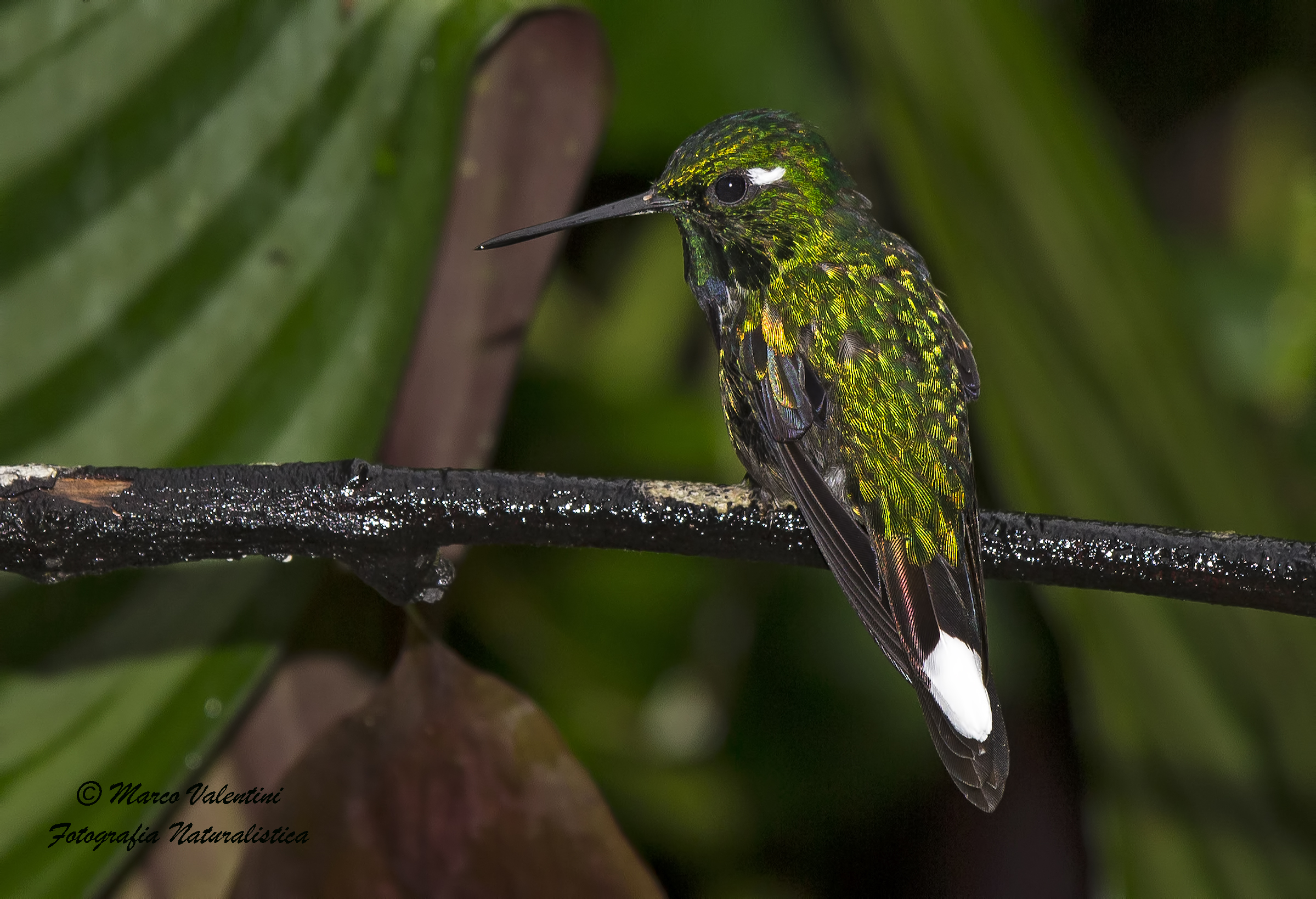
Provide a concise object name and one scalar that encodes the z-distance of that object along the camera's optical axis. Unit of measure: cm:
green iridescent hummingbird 174
